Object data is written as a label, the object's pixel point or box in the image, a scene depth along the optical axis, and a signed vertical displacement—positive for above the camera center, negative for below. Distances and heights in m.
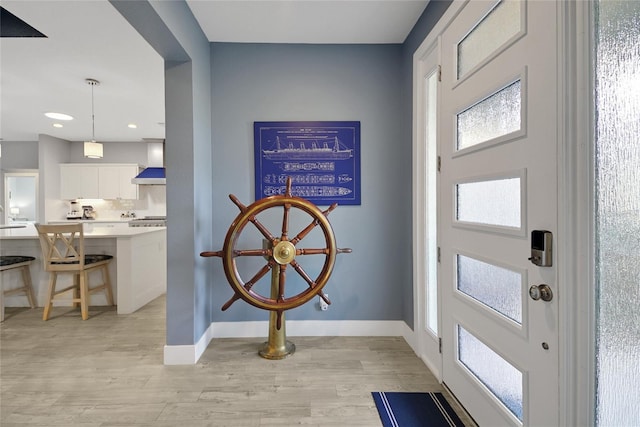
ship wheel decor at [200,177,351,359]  1.83 -0.25
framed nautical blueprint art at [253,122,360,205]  2.34 +0.39
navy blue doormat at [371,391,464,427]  1.45 -0.98
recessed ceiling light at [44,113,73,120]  4.16 +1.32
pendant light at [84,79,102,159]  3.67 +0.76
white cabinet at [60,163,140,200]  5.60 +0.57
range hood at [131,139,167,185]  5.57 +1.06
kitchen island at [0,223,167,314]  2.95 -0.52
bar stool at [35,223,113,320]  2.72 -0.41
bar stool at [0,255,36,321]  2.78 -0.54
